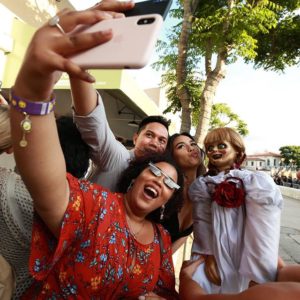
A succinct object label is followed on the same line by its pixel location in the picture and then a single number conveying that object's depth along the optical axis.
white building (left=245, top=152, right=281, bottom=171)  90.25
